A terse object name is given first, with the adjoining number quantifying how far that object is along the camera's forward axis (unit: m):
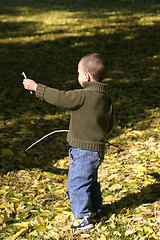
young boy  5.24
